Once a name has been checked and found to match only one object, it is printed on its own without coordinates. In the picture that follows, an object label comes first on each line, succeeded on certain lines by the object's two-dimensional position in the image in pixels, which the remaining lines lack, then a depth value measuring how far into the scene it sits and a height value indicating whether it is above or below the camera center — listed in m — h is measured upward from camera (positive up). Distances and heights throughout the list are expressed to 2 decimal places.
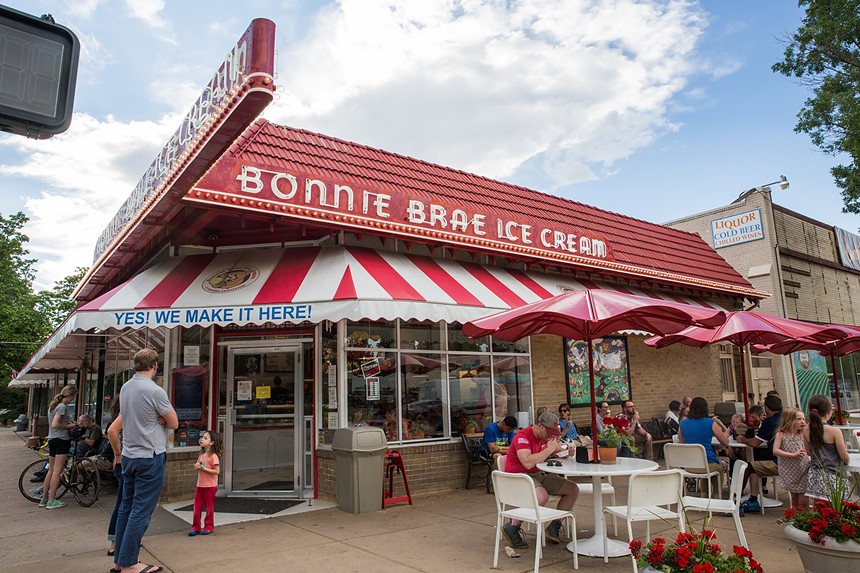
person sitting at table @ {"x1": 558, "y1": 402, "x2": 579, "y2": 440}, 10.06 -0.60
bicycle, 9.36 -1.16
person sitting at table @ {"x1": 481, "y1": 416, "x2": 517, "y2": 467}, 9.40 -0.76
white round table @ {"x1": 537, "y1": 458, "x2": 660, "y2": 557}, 6.00 -0.86
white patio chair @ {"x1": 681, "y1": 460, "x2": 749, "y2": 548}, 5.82 -1.18
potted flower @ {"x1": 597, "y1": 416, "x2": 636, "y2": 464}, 6.55 -0.61
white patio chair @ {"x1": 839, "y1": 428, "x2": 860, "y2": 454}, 8.84 -0.95
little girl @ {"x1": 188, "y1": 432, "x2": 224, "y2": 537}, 6.99 -0.89
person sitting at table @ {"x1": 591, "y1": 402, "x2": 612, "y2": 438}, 11.72 -0.47
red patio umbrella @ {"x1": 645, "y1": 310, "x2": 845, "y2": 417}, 8.92 +0.79
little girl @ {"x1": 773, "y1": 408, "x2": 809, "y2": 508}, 6.73 -0.79
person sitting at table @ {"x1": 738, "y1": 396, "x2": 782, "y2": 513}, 8.07 -0.96
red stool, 8.77 -1.08
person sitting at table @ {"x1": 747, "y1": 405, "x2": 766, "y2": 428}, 9.95 -0.58
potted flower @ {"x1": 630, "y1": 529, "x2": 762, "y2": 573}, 3.65 -1.07
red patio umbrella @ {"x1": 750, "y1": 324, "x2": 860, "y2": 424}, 10.78 +0.68
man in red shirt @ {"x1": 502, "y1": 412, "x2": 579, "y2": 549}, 6.36 -0.73
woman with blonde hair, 9.05 -0.60
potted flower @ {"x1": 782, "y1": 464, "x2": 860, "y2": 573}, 4.58 -1.19
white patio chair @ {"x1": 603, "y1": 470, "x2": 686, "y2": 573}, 5.42 -0.97
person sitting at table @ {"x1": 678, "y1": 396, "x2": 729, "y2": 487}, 8.12 -0.59
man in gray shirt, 5.38 -0.47
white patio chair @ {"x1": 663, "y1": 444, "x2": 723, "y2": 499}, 7.44 -0.93
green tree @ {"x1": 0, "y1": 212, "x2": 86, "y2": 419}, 32.34 +6.62
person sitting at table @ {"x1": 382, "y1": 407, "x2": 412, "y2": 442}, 9.45 -0.48
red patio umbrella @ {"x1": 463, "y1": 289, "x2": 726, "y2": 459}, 6.50 +0.82
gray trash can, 8.20 -0.99
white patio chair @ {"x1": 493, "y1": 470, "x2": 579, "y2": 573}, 5.49 -1.03
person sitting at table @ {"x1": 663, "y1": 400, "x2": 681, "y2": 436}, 12.92 -0.68
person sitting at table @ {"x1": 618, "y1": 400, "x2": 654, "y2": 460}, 11.84 -0.89
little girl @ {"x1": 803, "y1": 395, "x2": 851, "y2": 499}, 6.37 -0.75
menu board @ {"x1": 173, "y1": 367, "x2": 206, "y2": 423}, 9.42 +0.13
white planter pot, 4.56 -1.34
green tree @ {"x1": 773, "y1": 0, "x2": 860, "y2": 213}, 15.20 +8.22
